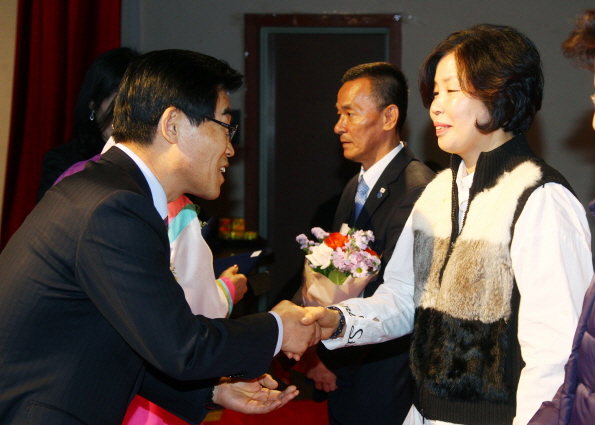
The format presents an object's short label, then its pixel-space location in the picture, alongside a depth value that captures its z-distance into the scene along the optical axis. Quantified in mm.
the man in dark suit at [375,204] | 2410
